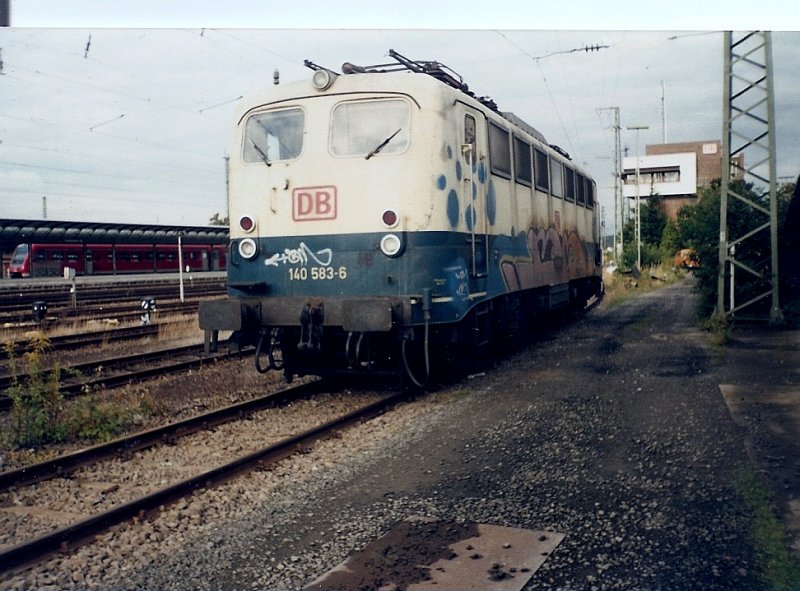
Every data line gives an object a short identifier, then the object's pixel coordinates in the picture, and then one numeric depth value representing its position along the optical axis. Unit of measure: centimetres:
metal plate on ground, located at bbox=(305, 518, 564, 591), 385
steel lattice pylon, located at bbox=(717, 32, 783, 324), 1155
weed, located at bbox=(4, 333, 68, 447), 657
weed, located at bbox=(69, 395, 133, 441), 679
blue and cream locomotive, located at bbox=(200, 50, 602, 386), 746
